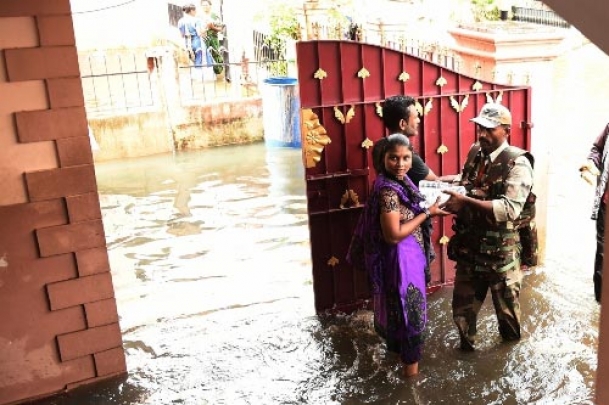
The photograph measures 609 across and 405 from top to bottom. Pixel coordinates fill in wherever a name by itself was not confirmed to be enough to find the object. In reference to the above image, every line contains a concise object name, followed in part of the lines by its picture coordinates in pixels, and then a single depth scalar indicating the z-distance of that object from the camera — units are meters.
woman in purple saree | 3.97
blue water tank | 10.77
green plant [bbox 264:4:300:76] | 12.53
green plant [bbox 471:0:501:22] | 14.56
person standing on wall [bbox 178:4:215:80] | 14.36
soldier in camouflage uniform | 4.21
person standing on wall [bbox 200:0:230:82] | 14.20
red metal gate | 4.85
